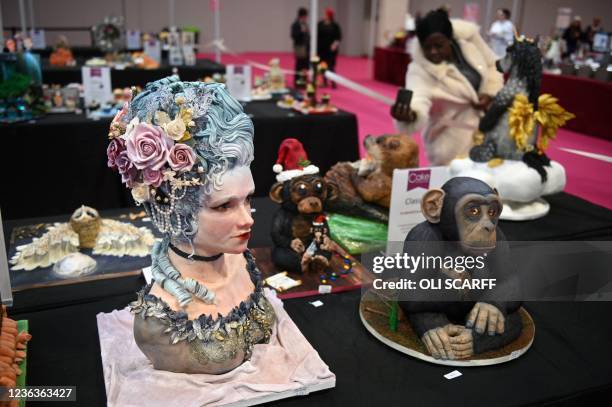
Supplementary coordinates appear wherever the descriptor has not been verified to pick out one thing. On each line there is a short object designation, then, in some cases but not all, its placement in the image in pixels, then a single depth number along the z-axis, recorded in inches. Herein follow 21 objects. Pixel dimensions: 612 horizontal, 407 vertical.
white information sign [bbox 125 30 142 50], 255.6
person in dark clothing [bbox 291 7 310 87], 278.2
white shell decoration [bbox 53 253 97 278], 74.9
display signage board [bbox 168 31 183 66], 213.8
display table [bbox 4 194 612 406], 52.2
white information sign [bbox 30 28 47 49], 243.9
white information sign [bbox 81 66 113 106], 144.8
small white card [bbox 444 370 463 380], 54.5
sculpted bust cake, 46.3
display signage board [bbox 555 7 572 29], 314.5
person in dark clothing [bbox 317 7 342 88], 292.8
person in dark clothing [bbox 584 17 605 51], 298.3
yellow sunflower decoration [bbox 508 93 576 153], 91.6
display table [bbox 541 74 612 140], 186.7
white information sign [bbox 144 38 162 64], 219.8
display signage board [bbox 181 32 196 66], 217.2
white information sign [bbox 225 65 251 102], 164.4
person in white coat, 111.7
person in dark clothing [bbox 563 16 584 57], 293.7
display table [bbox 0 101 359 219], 123.7
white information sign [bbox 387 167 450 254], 78.7
